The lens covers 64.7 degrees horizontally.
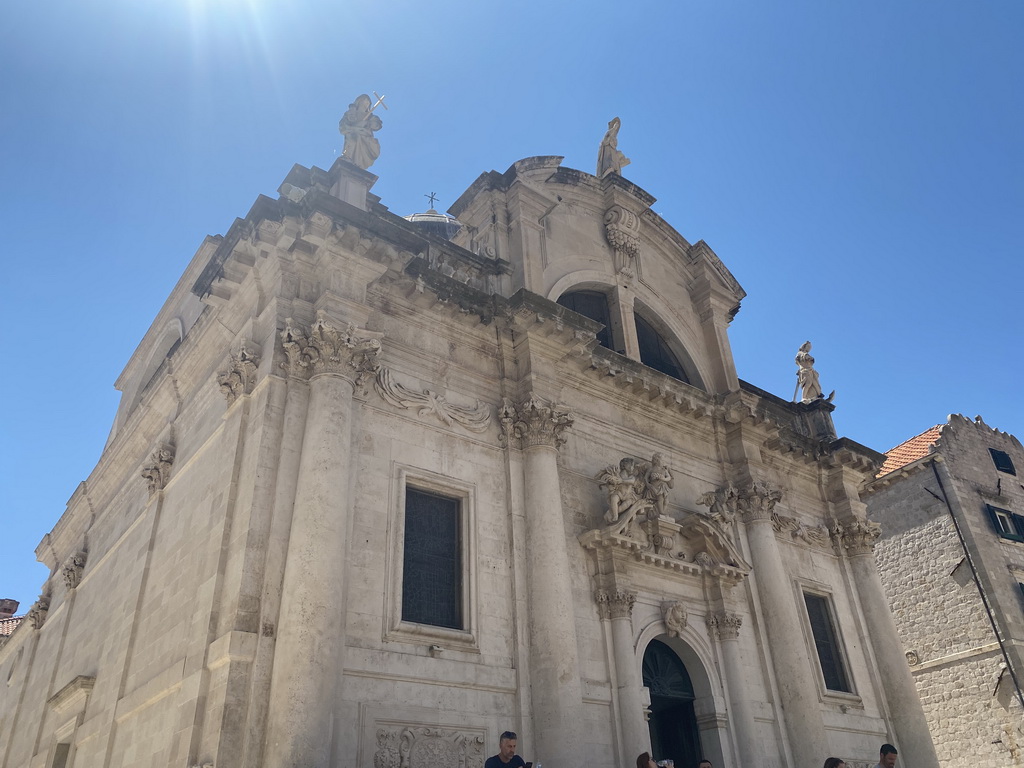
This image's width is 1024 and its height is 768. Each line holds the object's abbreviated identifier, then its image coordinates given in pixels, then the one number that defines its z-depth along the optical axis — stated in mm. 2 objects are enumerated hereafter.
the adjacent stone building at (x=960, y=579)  21188
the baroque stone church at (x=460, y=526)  9047
